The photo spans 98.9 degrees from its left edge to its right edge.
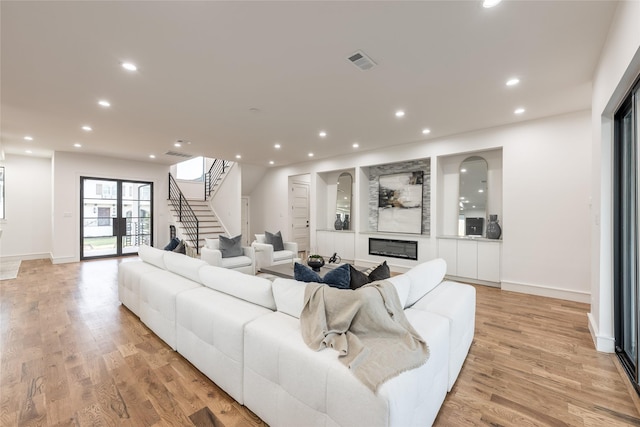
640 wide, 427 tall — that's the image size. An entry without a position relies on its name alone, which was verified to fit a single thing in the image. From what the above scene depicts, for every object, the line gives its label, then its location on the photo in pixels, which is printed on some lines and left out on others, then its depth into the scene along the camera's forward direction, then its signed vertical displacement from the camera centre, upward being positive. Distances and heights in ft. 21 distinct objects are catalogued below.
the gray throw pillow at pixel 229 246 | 16.74 -2.05
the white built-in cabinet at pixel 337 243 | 22.71 -2.51
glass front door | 24.13 -0.28
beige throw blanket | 4.43 -2.18
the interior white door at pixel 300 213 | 28.19 +0.10
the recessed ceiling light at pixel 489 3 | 6.30 +4.93
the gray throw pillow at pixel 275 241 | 19.18 -1.91
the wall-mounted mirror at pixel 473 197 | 17.04 +1.12
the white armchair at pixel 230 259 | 15.57 -2.69
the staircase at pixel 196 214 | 26.60 -0.06
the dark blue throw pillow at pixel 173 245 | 14.39 -1.68
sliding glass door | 7.14 -0.54
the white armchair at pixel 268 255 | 17.75 -2.74
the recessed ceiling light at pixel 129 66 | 9.05 +4.95
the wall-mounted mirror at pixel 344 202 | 24.32 +1.11
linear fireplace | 19.26 -2.48
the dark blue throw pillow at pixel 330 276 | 6.72 -1.59
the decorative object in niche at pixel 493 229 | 15.90 -0.82
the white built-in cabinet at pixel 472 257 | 15.78 -2.56
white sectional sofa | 4.16 -2.63
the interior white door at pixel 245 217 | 31.89 -0.39
